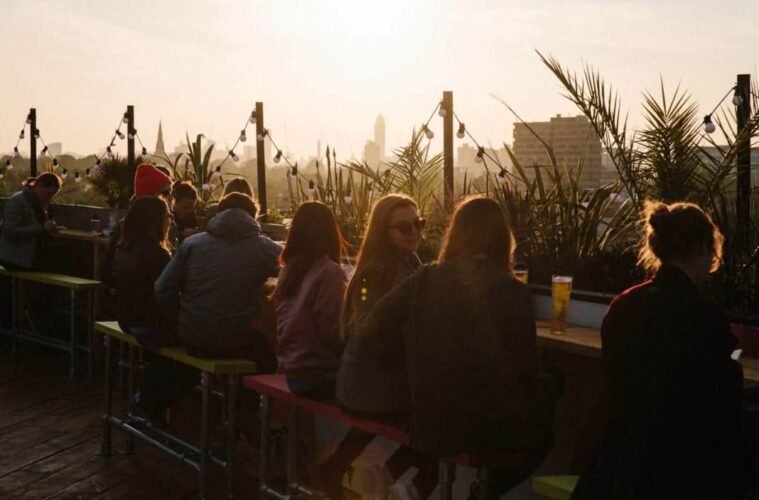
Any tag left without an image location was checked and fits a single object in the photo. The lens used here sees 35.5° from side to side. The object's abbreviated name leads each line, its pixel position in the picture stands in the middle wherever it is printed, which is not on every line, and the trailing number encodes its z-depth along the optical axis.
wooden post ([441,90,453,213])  7.78
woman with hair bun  2.60
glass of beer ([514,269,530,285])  3.76
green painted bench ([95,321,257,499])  4.66
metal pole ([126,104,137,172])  12.72
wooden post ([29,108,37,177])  13.74
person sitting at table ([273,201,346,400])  4.04
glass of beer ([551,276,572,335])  3.54
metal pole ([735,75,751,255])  4.50
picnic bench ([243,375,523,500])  3.27
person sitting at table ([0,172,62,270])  7.82
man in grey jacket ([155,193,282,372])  4.83
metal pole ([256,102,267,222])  11.14
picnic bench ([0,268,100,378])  7.38
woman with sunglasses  3.56
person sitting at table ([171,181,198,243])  6.55
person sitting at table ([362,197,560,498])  3.09
